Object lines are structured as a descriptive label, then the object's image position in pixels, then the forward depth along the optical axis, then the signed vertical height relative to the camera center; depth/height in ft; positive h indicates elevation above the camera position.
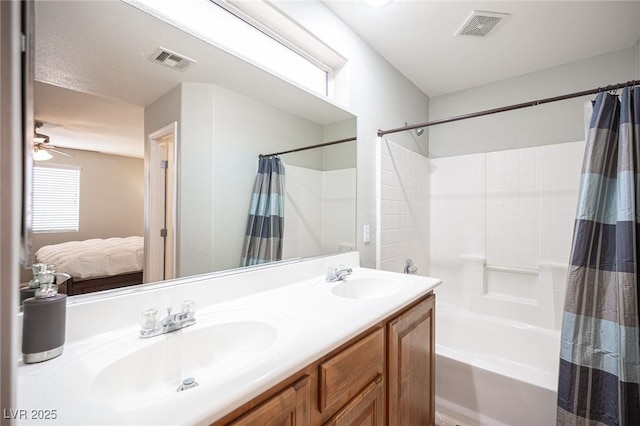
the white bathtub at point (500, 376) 4.69 -3.21
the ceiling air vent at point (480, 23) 5.36 +3.93
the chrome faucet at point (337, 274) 4.61 -1.01
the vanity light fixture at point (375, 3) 4.91 +3.84
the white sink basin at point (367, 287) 4.60 -1.26
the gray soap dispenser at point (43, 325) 1.98 -0.84
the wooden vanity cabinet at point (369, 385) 2.05 -1.67
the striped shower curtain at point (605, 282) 3.84 -0.98
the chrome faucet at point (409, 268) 6.95 -1.35
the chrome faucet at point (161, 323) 2.51 -1.03
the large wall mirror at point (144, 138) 2.50 +0.85
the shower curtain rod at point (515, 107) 4.14 +2.02
